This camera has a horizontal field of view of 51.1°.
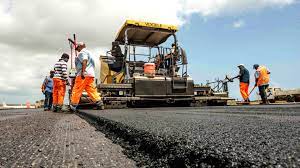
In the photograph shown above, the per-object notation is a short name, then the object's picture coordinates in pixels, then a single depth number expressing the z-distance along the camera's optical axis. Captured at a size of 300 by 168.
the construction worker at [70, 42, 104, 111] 6.66
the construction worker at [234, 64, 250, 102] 11.31
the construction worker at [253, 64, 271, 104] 10.82
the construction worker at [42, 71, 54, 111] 10.56
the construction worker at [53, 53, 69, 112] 7.89
